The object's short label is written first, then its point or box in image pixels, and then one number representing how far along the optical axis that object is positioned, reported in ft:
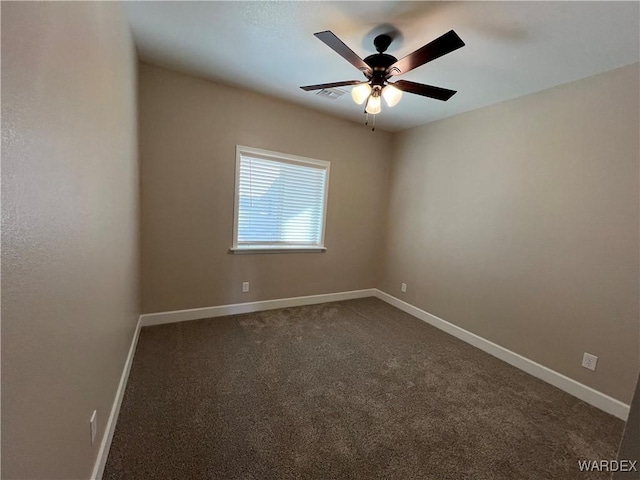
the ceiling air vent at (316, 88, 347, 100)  9.32
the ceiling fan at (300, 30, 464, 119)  5.91
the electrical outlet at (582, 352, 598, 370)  7.20
